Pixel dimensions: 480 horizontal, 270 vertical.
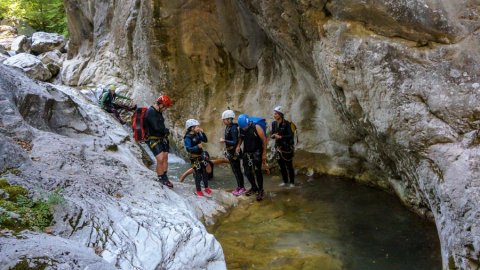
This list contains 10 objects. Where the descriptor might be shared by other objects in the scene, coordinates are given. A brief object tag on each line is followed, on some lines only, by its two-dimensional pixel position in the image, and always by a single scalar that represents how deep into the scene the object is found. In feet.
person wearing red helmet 29.50
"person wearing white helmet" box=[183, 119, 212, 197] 30.30
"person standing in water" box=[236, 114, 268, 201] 31.09
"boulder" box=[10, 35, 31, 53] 101.91
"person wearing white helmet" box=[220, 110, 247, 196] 31.22
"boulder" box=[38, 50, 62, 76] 80.69
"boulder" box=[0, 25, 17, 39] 122.91
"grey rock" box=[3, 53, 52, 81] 69.00
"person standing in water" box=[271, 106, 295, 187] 33.32
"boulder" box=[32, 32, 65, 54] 102.89
